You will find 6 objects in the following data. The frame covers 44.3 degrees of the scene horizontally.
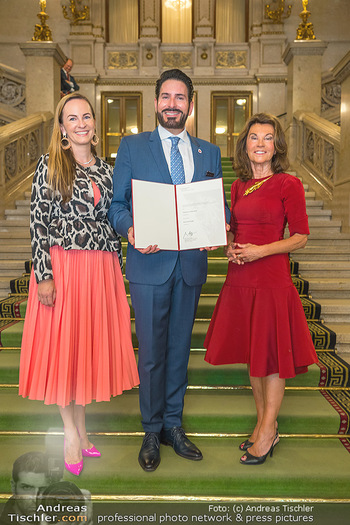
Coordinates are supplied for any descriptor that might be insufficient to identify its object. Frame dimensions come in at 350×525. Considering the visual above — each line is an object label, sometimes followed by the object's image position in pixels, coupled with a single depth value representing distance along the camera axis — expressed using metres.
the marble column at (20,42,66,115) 7.48
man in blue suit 2.31
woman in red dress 2.28
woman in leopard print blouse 2.22
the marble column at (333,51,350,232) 5.51
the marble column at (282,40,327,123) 7.60
